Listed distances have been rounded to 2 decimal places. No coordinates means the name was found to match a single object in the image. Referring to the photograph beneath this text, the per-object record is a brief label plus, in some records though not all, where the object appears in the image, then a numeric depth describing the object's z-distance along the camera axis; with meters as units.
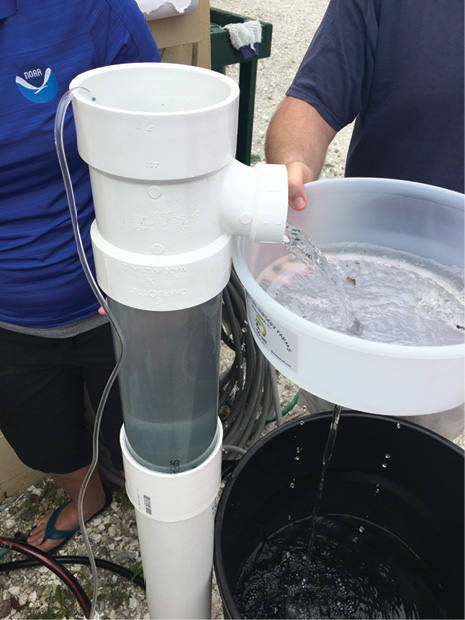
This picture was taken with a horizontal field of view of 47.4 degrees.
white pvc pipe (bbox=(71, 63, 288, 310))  0.46
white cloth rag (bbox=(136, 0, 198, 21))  1.09
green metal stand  1.46
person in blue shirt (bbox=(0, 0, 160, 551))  0.78
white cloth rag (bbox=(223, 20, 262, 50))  1.45
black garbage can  0.90
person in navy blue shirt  0.98
